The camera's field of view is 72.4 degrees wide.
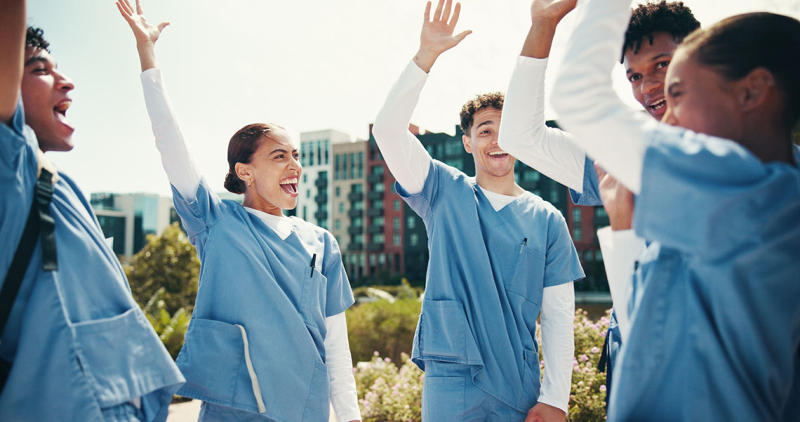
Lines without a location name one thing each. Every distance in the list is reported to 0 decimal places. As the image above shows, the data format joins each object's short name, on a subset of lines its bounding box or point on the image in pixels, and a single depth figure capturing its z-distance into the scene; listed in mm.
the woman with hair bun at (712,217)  1053
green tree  16016
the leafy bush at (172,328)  9711
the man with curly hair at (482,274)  2275
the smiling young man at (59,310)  1321
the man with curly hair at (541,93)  1660
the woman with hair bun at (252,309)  2193
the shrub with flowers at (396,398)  5445
